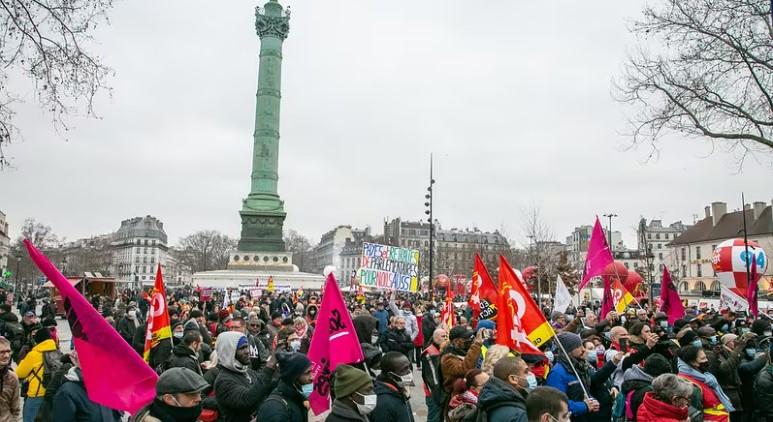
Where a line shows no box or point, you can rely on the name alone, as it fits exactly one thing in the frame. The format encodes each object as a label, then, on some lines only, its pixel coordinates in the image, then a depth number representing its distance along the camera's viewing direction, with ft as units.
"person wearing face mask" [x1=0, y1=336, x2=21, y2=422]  17.34
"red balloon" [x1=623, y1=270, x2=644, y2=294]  107.53
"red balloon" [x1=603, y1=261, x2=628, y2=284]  44.83
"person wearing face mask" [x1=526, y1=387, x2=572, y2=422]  11.56
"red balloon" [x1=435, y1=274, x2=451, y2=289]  111.65
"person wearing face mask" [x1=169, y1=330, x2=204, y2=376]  22.35
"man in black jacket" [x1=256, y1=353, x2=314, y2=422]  14.64
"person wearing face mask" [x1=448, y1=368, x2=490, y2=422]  15.20
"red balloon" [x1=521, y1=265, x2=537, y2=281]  126.65
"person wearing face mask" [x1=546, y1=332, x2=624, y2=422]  18.51
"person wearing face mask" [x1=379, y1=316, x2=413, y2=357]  34.40
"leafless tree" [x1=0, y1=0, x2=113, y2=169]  24.09
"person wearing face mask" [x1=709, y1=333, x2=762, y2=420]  23.29
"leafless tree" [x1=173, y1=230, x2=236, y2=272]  350.43
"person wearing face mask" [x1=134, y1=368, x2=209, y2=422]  11.45
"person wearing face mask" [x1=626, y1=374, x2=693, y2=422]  14.62
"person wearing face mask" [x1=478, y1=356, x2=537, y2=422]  12.58
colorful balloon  86.46
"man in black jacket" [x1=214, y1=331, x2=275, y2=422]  15.85
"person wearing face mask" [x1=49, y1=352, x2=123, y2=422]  14.69
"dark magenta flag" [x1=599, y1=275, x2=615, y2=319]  45.29
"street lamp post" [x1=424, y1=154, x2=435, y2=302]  73.64
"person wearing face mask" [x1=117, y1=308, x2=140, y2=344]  41.96
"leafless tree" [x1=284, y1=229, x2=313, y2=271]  456.65
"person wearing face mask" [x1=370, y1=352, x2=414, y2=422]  15.25
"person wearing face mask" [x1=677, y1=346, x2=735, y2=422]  18.44
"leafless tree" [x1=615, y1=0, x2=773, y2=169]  43.50
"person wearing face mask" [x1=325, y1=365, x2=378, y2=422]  13.62
